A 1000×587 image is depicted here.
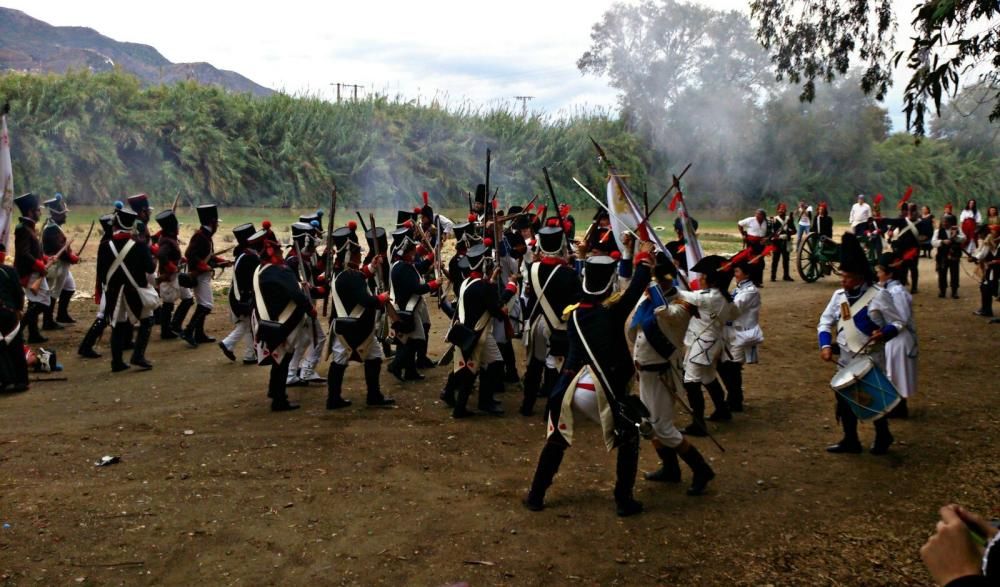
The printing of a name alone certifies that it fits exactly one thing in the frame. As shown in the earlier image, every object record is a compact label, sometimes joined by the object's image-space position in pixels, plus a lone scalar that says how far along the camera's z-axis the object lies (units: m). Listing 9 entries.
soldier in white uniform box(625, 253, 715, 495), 6.36
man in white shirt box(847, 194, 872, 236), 20.21
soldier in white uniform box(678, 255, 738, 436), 7.81
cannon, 18.88
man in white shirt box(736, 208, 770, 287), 18.00
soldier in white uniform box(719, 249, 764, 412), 8.61
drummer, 7.28
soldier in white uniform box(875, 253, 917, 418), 7.87
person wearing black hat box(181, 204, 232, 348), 12.05
